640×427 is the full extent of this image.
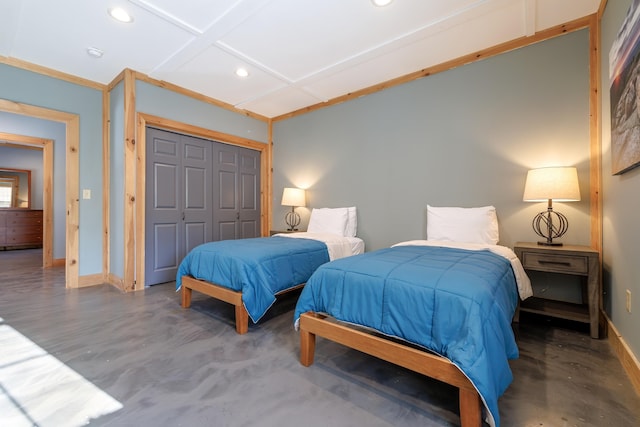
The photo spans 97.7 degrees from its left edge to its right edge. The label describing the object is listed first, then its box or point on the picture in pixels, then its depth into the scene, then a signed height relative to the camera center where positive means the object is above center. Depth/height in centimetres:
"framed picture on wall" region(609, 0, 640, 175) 151 +71
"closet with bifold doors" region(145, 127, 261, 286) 359 +24
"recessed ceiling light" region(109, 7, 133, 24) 232 +168
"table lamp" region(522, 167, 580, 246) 225 +18
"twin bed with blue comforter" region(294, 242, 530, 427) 118 -52
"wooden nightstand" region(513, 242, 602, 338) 207 -44
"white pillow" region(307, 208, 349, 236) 373 -12
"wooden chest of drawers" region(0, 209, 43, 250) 637 -39
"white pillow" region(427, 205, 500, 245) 265 -13
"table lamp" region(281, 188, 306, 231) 427 +23
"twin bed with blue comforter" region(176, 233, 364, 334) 223 -51
